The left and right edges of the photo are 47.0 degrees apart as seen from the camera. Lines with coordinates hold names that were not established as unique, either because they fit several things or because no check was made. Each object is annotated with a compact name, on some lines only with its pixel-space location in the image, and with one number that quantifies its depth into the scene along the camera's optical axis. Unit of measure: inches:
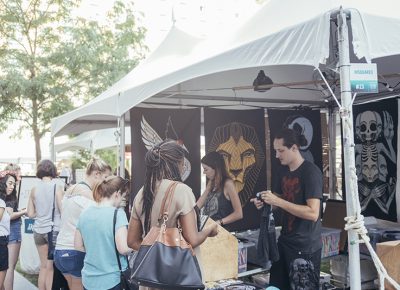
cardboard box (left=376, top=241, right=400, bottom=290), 111.9
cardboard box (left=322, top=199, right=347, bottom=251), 220.8
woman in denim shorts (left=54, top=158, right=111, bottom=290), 137.8
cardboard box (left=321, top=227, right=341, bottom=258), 195.8
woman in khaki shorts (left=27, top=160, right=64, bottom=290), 186.4
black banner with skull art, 216.1
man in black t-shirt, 128.4
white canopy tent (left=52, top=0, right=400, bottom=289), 92.7
